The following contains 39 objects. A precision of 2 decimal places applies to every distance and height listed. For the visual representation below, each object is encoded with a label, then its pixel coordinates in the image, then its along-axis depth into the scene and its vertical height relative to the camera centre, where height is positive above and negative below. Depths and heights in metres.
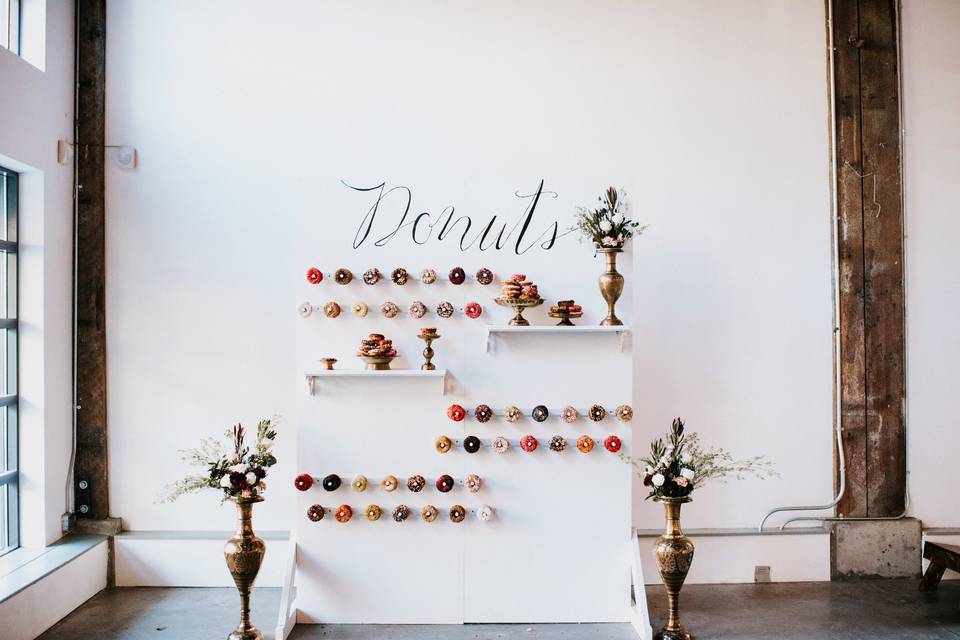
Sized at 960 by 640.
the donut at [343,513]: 3.65 -0.96
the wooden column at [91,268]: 4.29 +0.38
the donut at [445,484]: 3.66 -0.81
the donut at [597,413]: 3.70 -0.45
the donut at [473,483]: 3.68 -0.81
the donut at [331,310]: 3.71 +0.10
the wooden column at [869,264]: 4.41 +0.38
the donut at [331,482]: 3.64 -0.80
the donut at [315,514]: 3.65 -0.96
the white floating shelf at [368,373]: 3.58 -0.23
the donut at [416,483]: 3.67 -0.81
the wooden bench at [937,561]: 3.96 -1.36
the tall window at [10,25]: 3.92 +1.72
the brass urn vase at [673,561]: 3.44 -1.15
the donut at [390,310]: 3.73 +0.10
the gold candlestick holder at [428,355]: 3.66 -0.14
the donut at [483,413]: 3.70 -0.45
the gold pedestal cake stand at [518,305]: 3.62 +0.11
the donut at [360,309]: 3.73 +0.10
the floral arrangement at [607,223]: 3.62 +0.54
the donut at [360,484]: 3.66 -0.81
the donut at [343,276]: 3.70 +0.28
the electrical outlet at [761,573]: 4.29 -1.51
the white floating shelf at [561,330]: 3.59 -0.02
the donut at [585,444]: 3.68 -0.61
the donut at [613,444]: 3.68 -0.61
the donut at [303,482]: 3.62 -0.79
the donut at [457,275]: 3.73 +0.28
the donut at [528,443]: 3.68 -0.61
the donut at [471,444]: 3.68 -0.61
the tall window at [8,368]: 3.94 -0.21
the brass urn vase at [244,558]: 3.39 -1.11
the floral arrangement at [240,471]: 3.38 -0.69
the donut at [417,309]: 3.74 +0.10
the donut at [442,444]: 3.68 -0.61
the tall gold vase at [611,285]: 3.63 +0.21
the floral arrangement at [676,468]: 3.44 -0.70
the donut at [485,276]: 3.73 +0.27
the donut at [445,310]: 3.75 +0.09
